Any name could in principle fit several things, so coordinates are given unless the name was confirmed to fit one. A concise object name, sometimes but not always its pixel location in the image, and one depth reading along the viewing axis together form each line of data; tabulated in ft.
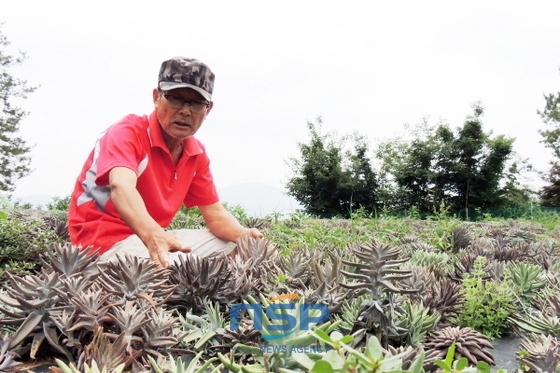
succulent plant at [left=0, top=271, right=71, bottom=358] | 4.61
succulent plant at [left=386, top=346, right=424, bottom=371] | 3.80
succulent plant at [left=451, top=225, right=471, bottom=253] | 13.26
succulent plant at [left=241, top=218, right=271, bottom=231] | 18.66
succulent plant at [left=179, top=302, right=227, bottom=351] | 4.86
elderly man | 10.05
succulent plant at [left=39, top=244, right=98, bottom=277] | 5.97
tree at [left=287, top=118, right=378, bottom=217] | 139.95
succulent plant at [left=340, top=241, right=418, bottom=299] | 4.84
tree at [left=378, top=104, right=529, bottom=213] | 131.03
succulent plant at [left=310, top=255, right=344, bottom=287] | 6.25
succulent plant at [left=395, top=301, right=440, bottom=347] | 5.14
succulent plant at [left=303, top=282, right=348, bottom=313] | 5.40
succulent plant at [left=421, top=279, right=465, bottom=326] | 6.15
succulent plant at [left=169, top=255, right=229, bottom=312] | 5.96
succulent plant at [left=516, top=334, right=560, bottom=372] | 4.20
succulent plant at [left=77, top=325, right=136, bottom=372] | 3.97
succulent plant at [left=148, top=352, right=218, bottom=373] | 3.39
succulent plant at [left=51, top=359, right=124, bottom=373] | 3.24
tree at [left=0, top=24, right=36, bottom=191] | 112.47
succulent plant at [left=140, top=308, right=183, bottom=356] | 4.54
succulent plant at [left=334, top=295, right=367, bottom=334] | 5.04
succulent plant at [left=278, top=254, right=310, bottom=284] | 6.90
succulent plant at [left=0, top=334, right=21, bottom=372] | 4.20
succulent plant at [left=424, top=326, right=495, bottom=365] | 5.05
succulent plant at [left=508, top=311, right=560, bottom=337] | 5.31
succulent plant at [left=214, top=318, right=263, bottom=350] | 4.78
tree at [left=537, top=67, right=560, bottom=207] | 139.33
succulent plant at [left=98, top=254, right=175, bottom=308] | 5.29
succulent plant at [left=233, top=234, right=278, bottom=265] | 8.14
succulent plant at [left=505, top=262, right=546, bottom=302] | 7.03
